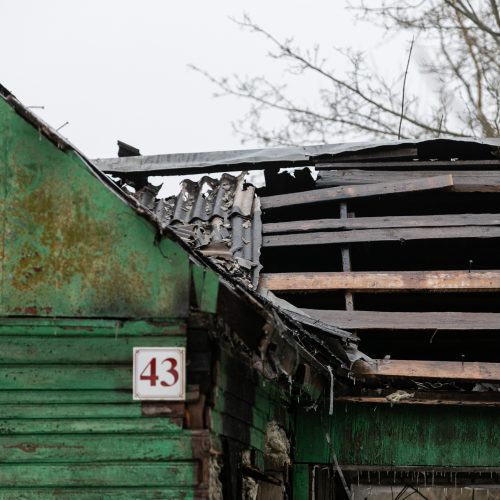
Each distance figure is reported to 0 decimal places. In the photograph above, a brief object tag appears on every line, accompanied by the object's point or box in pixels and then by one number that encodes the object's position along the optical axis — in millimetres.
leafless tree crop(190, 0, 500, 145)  43812
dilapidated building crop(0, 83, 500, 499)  13375
